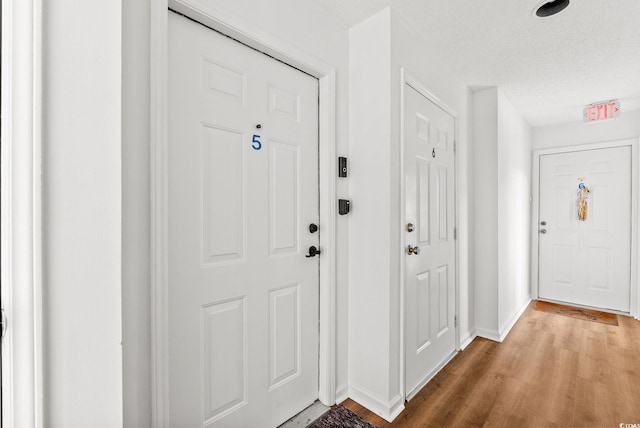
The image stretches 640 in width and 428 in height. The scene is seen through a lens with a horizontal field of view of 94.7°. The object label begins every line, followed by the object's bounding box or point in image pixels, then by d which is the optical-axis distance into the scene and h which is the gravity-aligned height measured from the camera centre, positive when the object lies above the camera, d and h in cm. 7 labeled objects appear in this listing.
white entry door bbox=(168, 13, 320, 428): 120 -10
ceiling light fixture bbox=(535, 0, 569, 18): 163 +116
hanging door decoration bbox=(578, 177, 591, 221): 363 +14
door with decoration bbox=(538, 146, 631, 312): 343 -23
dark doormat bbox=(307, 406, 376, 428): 160 -116
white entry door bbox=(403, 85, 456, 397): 191 -20
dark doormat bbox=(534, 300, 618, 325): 326 -119
